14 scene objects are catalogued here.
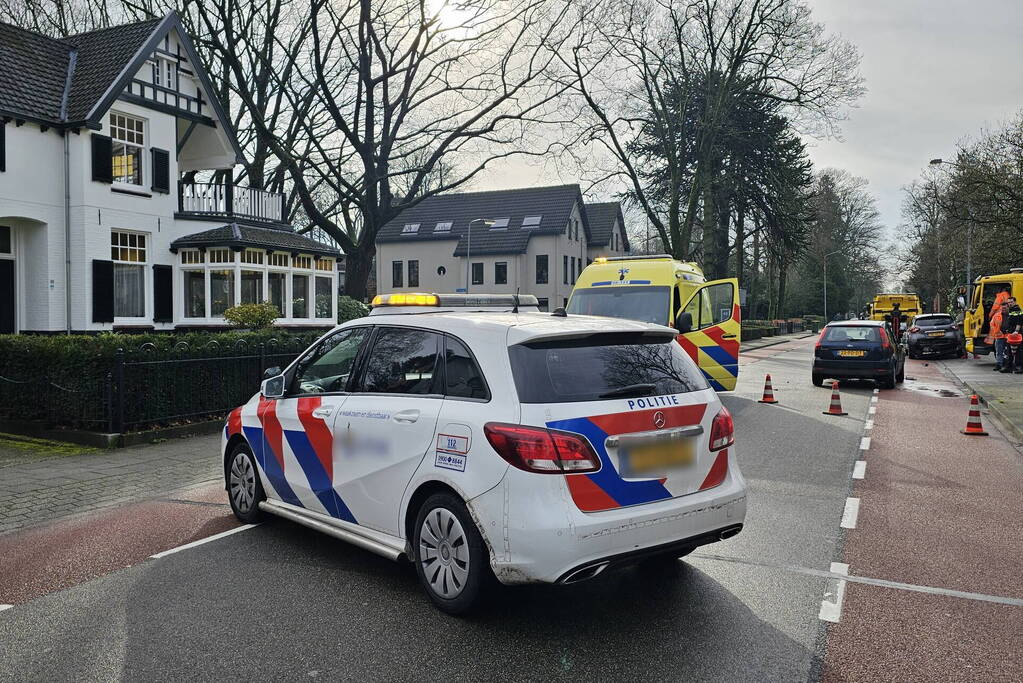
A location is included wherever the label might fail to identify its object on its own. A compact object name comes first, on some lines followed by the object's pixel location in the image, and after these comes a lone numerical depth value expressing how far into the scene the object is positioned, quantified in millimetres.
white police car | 4094
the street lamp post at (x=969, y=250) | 38781
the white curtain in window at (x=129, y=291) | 20328
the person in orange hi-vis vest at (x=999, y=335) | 22031
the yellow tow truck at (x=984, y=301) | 26516
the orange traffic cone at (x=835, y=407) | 13305
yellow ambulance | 14492
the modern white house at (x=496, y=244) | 59469
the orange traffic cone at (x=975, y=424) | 11336
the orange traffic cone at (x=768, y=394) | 15174
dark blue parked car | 17531
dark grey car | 29375
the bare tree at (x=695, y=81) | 31688
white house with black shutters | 18594
